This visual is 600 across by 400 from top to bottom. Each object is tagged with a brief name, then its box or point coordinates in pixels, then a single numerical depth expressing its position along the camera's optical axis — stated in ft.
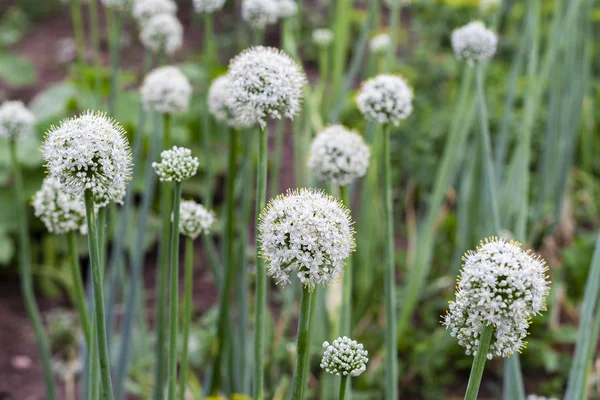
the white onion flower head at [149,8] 6.16
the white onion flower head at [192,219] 5.13
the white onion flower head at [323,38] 6.85
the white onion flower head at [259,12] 5.71
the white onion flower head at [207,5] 5.77
